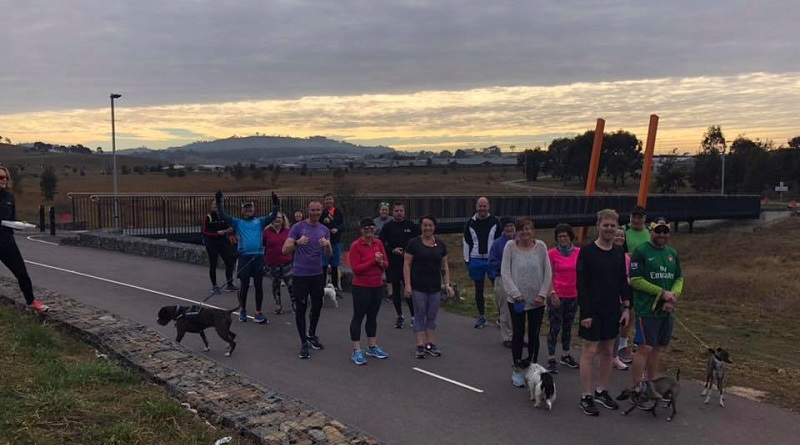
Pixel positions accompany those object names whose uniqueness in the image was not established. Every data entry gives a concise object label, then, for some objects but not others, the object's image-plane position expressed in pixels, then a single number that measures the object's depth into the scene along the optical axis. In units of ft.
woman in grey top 20.89
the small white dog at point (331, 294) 34.55
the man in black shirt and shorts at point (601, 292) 18.53
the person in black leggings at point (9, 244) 24.23
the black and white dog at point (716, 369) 19.80
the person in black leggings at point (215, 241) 37.11
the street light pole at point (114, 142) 90.07
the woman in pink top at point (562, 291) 23.20
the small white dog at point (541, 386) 19.21
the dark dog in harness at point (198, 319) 24.35
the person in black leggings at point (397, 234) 29.04
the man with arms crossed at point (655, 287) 18.89
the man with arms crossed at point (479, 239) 29.09
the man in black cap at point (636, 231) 23.99
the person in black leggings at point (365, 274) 23.56
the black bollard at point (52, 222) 75.46
